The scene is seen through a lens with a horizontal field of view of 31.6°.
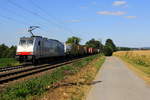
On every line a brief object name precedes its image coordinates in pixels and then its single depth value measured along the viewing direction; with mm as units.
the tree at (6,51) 76812
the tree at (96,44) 148750
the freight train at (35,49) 27547
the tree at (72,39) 157500
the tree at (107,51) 74100
